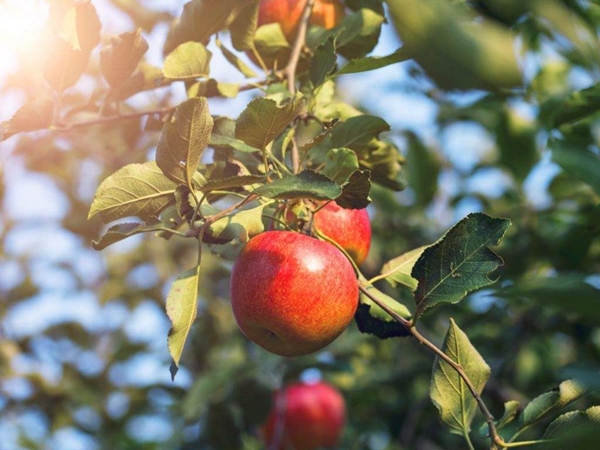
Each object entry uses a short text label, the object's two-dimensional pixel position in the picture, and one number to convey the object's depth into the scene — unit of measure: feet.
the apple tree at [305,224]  2.96
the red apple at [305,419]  8.18
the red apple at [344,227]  3.66
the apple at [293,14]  4.29
